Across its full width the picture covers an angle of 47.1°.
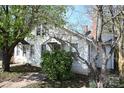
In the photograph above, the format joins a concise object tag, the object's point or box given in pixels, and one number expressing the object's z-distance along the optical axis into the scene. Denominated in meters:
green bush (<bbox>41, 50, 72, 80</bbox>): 3.19
